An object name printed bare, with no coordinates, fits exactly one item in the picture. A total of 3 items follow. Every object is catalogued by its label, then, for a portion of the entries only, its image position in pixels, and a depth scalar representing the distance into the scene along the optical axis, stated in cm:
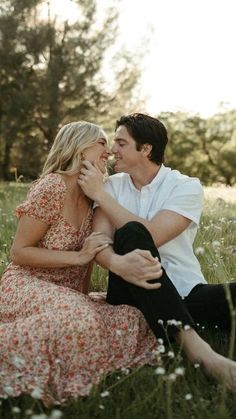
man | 327
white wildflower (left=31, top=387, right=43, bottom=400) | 225
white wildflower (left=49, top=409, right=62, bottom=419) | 193
